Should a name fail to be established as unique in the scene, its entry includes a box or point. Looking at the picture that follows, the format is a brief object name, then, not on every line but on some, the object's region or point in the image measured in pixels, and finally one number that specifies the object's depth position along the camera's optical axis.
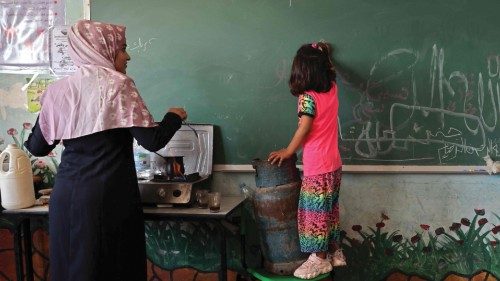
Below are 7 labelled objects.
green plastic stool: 2.43
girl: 2.38
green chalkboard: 2.68
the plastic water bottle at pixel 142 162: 2.86
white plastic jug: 2.58
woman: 2.02
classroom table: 2.39
